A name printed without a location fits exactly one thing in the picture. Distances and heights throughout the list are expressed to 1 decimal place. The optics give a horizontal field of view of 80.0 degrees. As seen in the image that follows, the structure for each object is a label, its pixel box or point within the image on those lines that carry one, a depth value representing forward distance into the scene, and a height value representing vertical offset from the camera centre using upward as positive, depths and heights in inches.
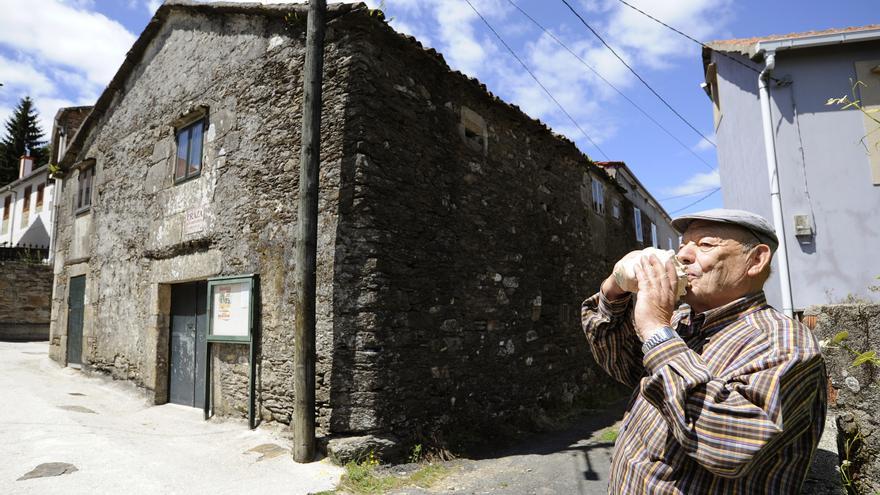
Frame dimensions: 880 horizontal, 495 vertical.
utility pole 203.5 +26.4
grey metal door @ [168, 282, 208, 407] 293.4 -16.6
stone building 220.2 +43.4
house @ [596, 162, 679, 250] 546.3 +114.5
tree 1238.9 +422.9
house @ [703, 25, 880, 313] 301.6 +81.3
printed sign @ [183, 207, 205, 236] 289.8 +52.3
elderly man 50.0 -7.2
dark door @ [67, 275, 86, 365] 407.8 +0.6
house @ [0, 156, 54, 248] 923.4 +206.2
